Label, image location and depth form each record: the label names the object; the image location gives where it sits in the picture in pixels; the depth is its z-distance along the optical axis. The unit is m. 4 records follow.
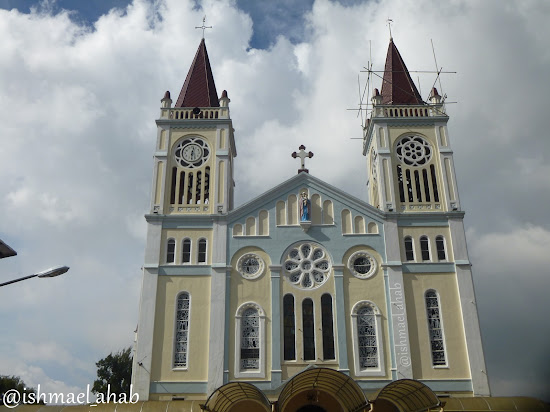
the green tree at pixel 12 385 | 36.91
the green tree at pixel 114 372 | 42.95
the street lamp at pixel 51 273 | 12.69
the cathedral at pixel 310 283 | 25.14
